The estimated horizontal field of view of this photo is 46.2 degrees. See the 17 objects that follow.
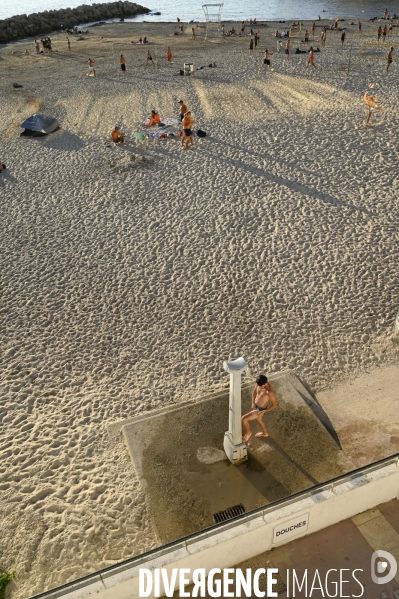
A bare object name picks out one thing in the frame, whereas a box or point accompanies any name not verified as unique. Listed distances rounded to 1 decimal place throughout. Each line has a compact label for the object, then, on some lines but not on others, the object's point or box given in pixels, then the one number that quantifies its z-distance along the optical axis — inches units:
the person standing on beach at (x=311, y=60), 878.4
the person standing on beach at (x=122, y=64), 938.1
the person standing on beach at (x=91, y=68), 956.0
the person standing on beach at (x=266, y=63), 885.3
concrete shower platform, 222.7
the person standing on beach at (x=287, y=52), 990.8
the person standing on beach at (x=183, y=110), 632.9
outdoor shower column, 202.8
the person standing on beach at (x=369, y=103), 607.5
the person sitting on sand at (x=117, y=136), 622.5
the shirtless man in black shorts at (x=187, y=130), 576.1
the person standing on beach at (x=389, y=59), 833.3
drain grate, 215.3
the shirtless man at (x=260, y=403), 235.6
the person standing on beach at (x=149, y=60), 1003.4
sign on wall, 178.9
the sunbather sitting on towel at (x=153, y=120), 657.4
